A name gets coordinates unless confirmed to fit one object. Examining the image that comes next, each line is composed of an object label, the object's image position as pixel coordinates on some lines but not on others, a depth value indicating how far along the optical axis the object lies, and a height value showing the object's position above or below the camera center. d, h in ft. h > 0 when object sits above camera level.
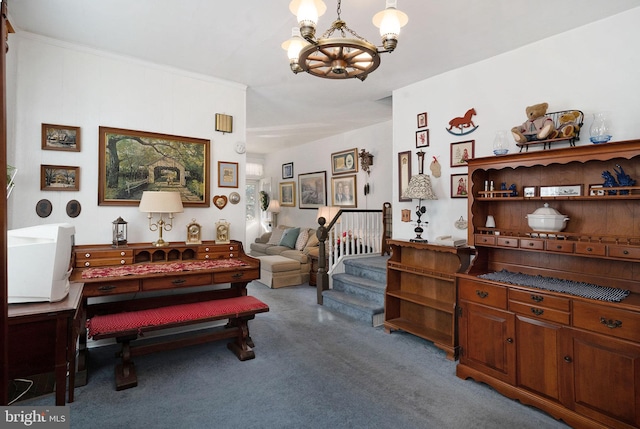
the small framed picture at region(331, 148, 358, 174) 21.45 +3.70
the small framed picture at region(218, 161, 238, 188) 12.95 +1.71
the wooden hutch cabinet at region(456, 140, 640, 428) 6.72 -1.74
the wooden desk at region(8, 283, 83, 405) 5.90 -2.18
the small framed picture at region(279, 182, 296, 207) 27.02 +1.98
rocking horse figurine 11.61 +3.30
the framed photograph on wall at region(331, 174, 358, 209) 21.42 +1.72
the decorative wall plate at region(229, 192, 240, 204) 13.20 +0.80
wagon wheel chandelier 5.45 +3.04
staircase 13.33 -3.22
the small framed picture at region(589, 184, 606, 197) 7.62 +0.61
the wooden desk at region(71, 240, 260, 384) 9.06 -1.64
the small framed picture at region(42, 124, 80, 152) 9.87 +2.44
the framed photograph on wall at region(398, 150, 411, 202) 13.75 +1.90
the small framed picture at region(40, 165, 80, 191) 9.87 +1.24
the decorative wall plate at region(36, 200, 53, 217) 9.80 +0.33
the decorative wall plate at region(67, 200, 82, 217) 10.27 +0.34
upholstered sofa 20.22 -1.84
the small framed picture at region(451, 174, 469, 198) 11.91 +1.12
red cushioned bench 8.62 -2.85
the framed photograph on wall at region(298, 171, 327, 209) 23.99 +2.09
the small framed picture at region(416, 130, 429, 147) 13.07 +3.10
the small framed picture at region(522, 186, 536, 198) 9.32 +0.71
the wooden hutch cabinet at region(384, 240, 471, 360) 10.93 -2.71
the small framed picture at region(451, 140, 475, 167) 11.74 +2.31
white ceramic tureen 8.40 -0.09
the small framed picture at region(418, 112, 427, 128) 13.07 +3.80
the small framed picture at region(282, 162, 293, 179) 27.39 +3.93
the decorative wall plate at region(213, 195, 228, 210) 12.83 +0.66
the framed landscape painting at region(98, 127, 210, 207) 10.81 +1.80
